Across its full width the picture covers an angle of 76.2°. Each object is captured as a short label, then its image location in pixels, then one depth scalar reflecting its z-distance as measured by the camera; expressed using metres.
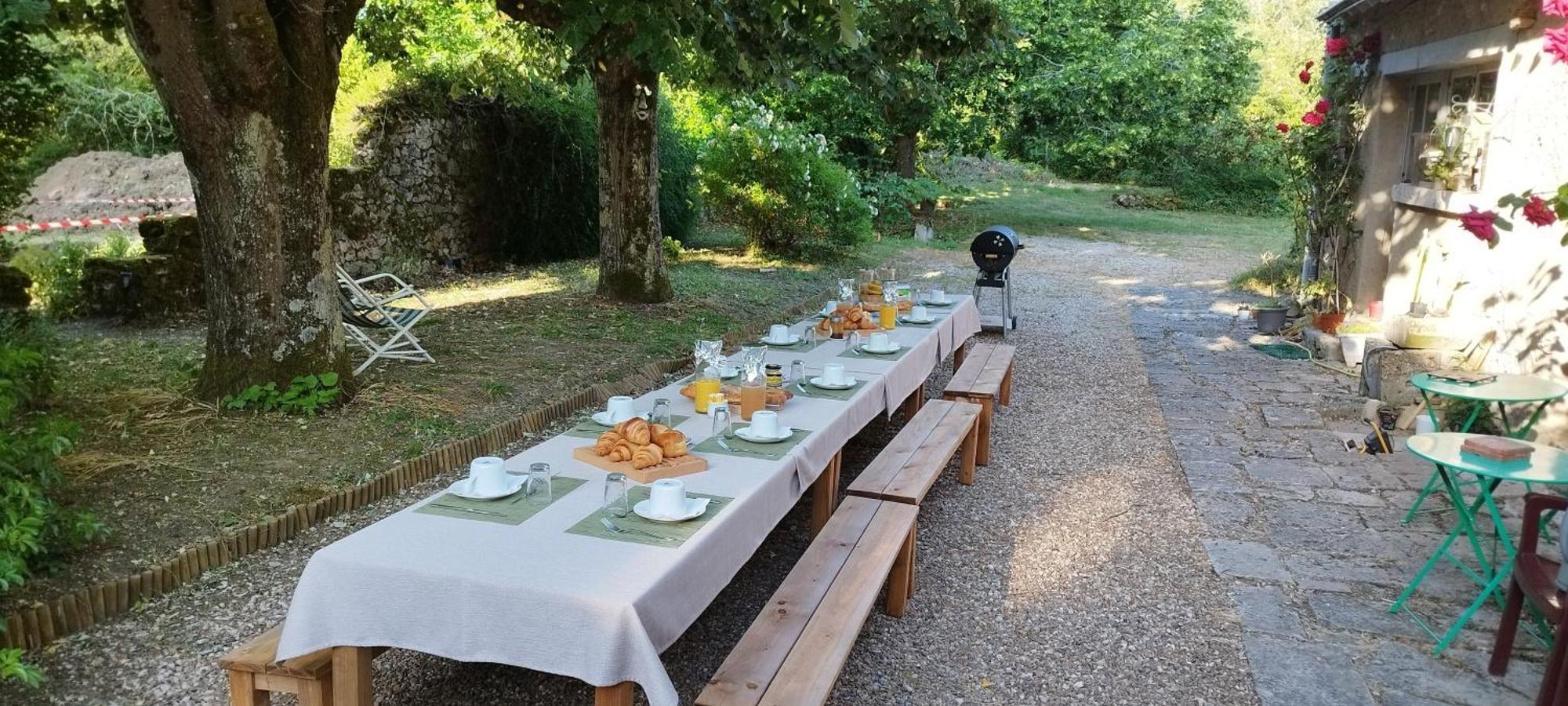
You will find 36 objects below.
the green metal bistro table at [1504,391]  4.02
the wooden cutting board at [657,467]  2.86
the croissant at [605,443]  3.02
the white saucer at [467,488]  2.66
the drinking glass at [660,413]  3.29
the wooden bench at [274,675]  2.37
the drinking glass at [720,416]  3.31
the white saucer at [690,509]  2.54
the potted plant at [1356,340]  7.21
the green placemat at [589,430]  3.29
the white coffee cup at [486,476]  2.66
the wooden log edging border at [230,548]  3.08
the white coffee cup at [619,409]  3.41
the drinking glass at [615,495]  2.62
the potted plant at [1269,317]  8.49
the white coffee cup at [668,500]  2.53
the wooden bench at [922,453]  3.71
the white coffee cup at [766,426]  3.25
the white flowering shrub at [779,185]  11.73
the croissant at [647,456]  2.89
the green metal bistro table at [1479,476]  3.12
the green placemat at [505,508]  2.55
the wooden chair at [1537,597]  2.57
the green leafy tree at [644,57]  4.73
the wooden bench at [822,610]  2.31
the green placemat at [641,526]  2.43
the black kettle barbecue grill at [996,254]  8.51
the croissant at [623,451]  2.95
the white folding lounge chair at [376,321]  6.18
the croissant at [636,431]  2.98
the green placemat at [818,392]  3.93
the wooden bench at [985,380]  5.26
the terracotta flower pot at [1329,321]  7.70
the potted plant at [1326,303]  7.74
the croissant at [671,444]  2.98
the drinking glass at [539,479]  2.72
